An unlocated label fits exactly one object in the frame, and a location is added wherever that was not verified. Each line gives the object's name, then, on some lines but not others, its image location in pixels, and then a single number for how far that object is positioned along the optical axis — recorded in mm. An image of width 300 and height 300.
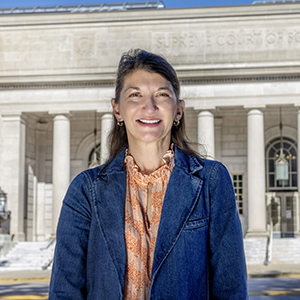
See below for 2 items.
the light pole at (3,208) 34062
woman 3238
